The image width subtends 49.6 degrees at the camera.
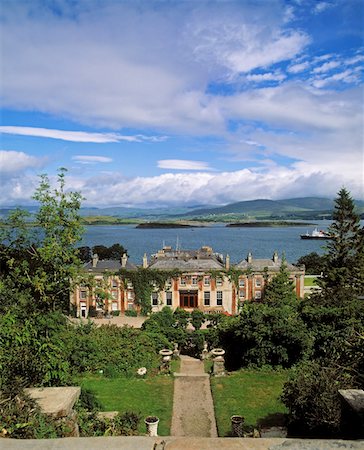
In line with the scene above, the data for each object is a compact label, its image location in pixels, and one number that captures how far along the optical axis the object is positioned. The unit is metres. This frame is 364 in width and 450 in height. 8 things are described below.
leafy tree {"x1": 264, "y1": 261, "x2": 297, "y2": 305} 30.69
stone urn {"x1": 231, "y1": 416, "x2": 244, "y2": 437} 11.57
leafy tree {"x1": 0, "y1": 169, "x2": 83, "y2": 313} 15.61
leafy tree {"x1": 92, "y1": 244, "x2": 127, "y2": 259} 65.38
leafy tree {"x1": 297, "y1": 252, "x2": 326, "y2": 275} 54.12
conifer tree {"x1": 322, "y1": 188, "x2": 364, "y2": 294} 34.18
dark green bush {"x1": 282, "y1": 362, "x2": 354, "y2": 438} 6.87
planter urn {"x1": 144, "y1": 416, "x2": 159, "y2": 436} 10.86
